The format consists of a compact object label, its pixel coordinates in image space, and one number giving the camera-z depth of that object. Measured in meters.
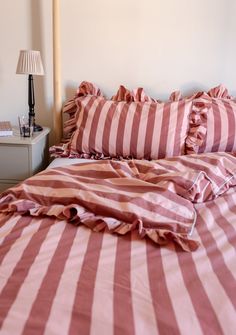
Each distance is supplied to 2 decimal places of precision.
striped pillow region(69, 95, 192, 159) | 1.82
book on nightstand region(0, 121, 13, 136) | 1.88
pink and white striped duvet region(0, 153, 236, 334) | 0.74
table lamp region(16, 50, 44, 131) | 1.83
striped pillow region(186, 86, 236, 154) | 1.83
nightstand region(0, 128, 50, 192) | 1.82
